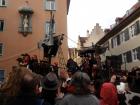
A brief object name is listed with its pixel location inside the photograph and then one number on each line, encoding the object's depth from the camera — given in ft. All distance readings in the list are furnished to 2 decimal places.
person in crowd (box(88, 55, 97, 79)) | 17.21
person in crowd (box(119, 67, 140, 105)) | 7.66
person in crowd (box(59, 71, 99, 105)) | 4.69
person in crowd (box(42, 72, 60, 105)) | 5.18
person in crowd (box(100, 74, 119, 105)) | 6.90
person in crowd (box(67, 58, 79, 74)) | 18.27
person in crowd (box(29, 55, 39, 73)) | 16.80
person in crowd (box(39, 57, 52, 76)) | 16.32
